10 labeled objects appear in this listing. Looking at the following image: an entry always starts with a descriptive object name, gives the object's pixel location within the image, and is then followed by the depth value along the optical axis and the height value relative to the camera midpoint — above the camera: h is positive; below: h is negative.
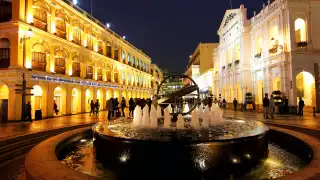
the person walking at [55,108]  24.50 -1.15
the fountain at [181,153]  5.21 -1.39
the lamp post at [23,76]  17.34 +1.69
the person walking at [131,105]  21.95 -0.79
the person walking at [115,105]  20.14 -0.72
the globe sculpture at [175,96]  11.96 +0.04
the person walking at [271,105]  17.18 -0.70
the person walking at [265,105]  17.33 -0.70
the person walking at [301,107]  19.11 -0.97
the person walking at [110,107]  18.30 -0.81
